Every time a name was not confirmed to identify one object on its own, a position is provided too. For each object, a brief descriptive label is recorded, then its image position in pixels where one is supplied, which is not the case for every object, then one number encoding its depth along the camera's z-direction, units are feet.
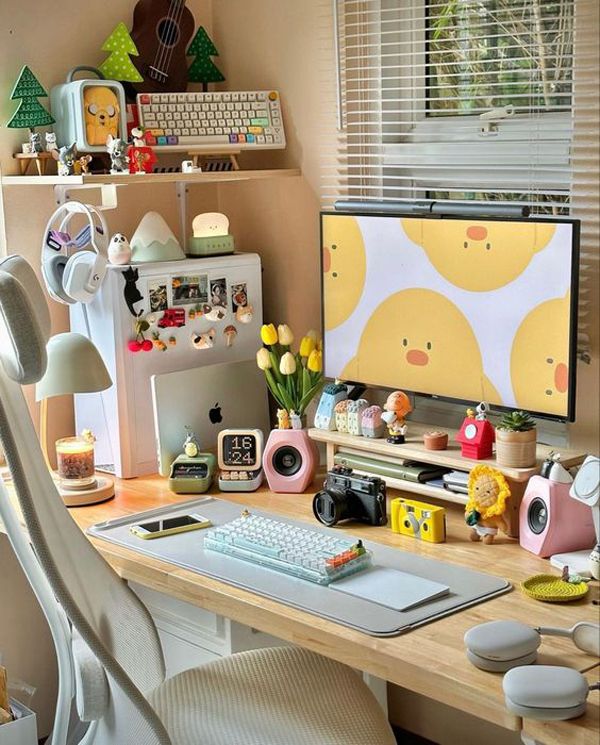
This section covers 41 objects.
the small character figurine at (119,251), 8.22
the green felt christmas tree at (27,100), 8.13
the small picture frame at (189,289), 8.53
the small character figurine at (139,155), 8.20
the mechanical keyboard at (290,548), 6.24
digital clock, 8.02
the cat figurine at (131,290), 8.22
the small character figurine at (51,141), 8.20
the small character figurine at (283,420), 8.13
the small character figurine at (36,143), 8.19
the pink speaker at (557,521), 6.48
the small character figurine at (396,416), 7.61
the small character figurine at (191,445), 8.14
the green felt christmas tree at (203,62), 9.11
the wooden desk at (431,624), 5.06
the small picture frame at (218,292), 8.71
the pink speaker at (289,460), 7.93
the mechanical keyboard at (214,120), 8.57
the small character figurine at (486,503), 6.77
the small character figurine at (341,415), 7.89
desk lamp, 7.45
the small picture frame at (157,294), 8.39
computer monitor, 6.94
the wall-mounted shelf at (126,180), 7.98
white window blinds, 7.32
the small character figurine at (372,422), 7.72
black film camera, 7.14
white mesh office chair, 5.21
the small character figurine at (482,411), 7.20
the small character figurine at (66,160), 8.05
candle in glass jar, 7.93
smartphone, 7.04
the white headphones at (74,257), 7.98
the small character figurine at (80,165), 8.09
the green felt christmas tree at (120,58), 8.52
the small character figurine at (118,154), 8.09
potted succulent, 6.86
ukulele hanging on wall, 8.81
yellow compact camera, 6.82
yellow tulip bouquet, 8.29
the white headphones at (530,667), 4.67
